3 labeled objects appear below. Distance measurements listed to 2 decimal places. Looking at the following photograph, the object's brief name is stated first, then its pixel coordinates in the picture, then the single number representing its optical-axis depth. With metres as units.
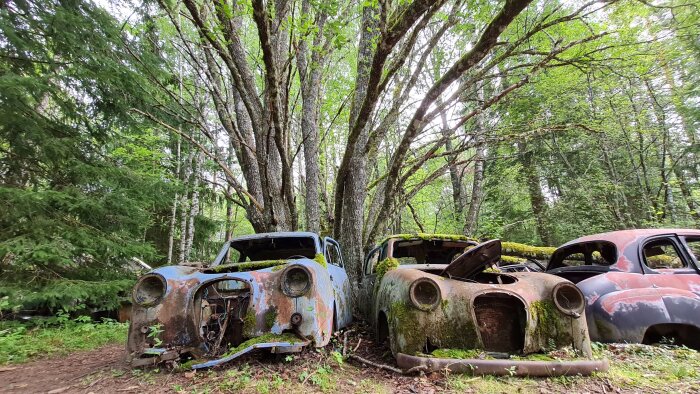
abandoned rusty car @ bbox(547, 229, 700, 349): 3.49
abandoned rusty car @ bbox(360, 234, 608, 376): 2.77
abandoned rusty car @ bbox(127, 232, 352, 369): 3.08
